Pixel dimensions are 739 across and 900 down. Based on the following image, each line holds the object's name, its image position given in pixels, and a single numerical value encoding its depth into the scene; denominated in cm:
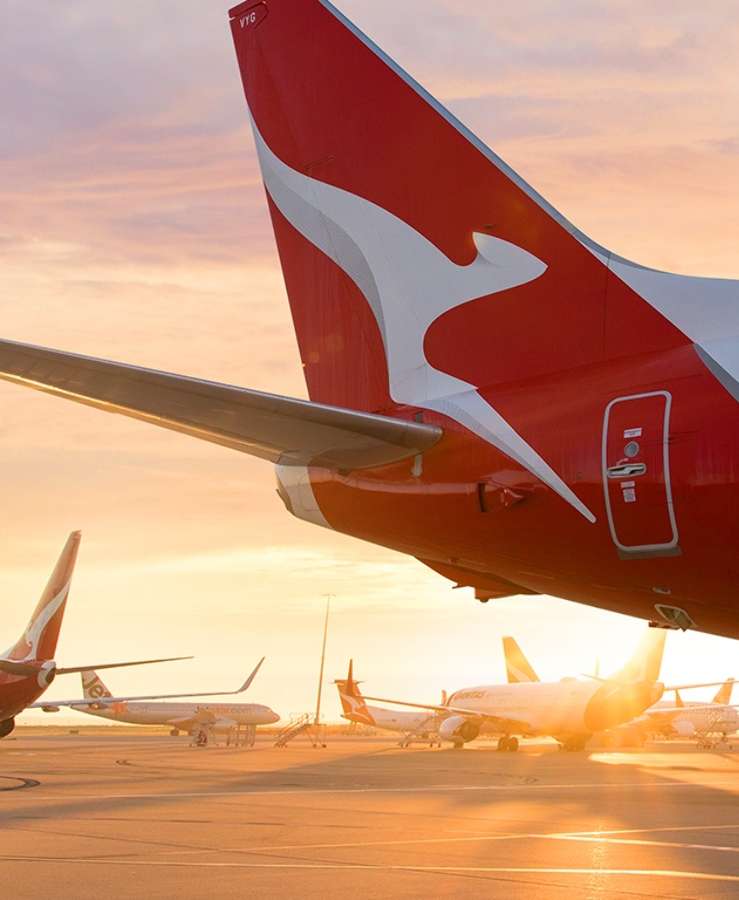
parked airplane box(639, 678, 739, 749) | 6762
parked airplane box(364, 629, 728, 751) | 4978
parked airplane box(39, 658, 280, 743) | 7725
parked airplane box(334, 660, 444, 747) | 6919
